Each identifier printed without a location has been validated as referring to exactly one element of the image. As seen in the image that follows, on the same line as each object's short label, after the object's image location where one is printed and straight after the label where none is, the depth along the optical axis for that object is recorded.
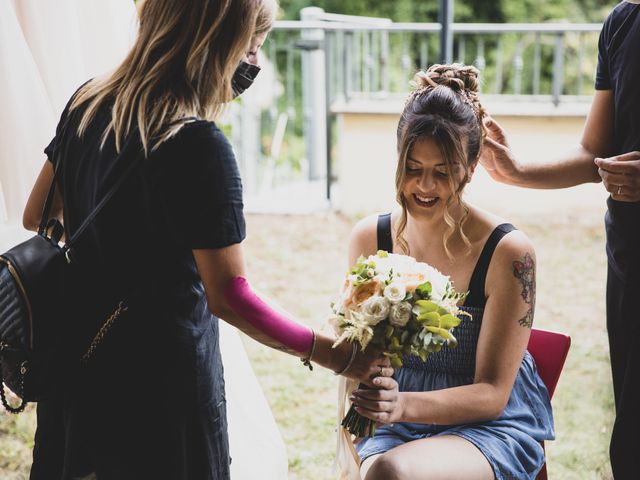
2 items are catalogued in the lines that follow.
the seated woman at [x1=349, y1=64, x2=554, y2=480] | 2.08
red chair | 2.38
